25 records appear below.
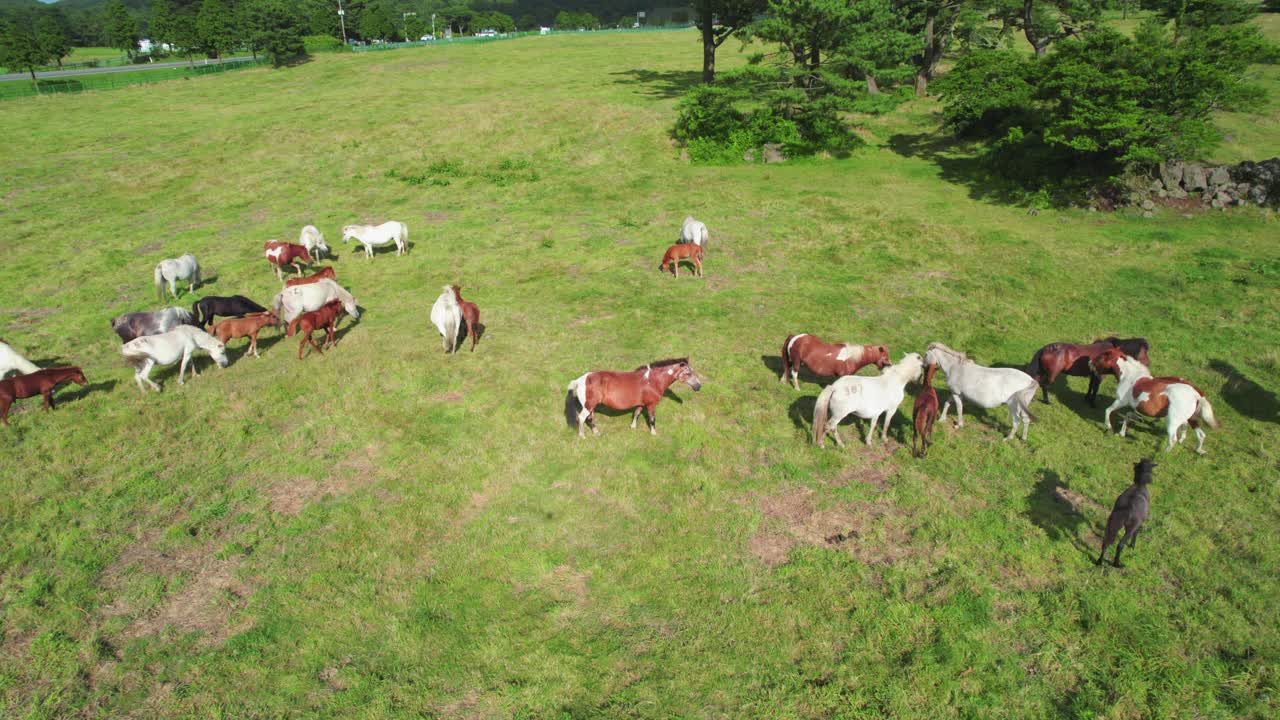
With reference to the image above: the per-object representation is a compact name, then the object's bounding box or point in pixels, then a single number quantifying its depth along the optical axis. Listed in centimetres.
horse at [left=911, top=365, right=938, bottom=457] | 1084
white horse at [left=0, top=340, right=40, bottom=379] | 1316
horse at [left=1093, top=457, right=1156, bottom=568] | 809
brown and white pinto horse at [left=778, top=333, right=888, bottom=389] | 1265
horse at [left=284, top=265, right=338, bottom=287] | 1758
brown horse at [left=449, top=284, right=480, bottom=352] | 1509
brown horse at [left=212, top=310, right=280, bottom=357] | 1488
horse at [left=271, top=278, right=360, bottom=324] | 1587
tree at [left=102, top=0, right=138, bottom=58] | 9581
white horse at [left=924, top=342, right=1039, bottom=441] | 1130
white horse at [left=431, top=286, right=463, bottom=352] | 1473
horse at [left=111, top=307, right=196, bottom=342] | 1472
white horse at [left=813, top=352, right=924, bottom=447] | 1109
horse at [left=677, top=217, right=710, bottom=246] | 2075
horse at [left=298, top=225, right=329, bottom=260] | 2159
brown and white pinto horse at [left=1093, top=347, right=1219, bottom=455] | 1077
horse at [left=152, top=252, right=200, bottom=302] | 1861
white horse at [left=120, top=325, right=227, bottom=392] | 1319
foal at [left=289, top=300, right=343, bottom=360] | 1485
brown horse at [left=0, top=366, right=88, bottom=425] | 1205
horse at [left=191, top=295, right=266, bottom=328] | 1599
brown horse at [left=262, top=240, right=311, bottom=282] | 1992
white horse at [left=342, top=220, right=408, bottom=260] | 2194
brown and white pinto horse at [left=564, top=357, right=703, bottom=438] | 1151
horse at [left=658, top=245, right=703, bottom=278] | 1966
